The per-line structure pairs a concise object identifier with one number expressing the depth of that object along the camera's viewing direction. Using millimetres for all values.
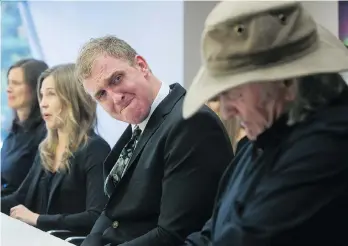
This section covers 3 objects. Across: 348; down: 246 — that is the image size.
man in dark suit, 4556
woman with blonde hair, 5159
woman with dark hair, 5676
